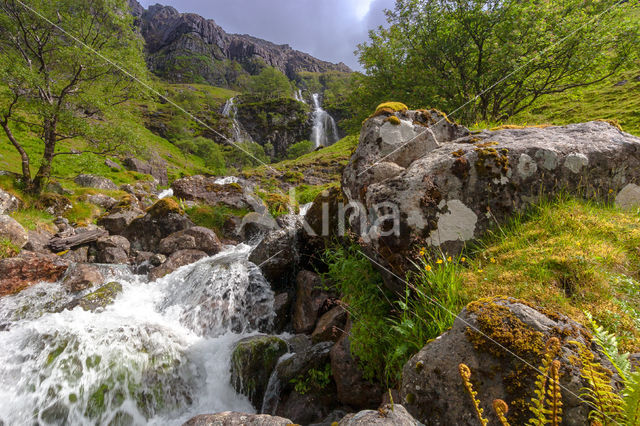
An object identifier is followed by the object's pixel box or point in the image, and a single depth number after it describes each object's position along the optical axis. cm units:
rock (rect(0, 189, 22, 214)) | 1219
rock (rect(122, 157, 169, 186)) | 4062
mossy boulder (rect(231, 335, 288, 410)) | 635
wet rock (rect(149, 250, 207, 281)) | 1146
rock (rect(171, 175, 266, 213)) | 1922
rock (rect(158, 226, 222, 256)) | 1360
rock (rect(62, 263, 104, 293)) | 937
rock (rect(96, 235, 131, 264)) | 1263
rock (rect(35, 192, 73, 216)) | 1475
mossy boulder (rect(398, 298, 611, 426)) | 238
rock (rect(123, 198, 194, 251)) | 1469
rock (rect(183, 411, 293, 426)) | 330
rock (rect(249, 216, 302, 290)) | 1039
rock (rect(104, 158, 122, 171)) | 3588
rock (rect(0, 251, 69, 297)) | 891
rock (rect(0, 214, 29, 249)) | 1033
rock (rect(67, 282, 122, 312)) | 812
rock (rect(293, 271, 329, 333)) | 787
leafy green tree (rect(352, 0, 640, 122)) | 1116
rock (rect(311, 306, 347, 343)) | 632
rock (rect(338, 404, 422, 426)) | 233
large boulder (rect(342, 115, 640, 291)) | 496
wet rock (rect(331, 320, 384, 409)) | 457
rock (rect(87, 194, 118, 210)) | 1863
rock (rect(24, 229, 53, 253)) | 1108
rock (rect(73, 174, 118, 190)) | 2388
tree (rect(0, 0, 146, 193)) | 1394
